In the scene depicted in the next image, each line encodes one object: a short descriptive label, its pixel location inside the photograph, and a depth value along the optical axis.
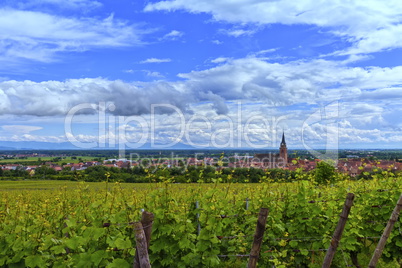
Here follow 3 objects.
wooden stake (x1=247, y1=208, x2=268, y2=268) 3.21
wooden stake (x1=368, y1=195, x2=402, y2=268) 3.51
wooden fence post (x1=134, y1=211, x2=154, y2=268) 3.05
